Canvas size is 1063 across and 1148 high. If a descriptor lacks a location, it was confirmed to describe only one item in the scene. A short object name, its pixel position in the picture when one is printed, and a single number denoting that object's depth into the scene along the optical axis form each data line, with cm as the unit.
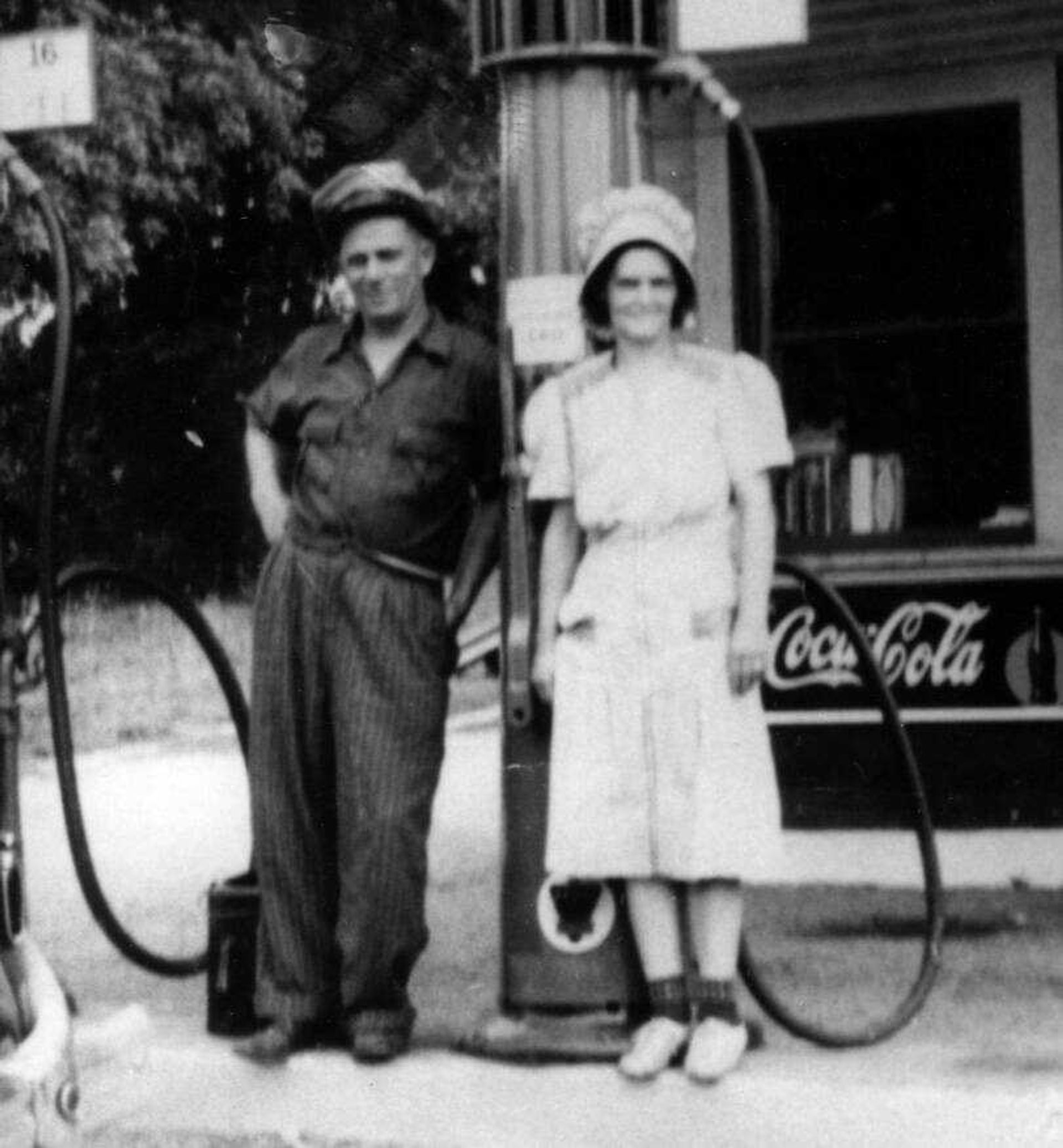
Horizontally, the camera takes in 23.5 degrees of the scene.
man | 553
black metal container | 593
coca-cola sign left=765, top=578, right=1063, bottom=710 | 828
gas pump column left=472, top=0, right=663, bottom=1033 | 554
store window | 839
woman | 524
